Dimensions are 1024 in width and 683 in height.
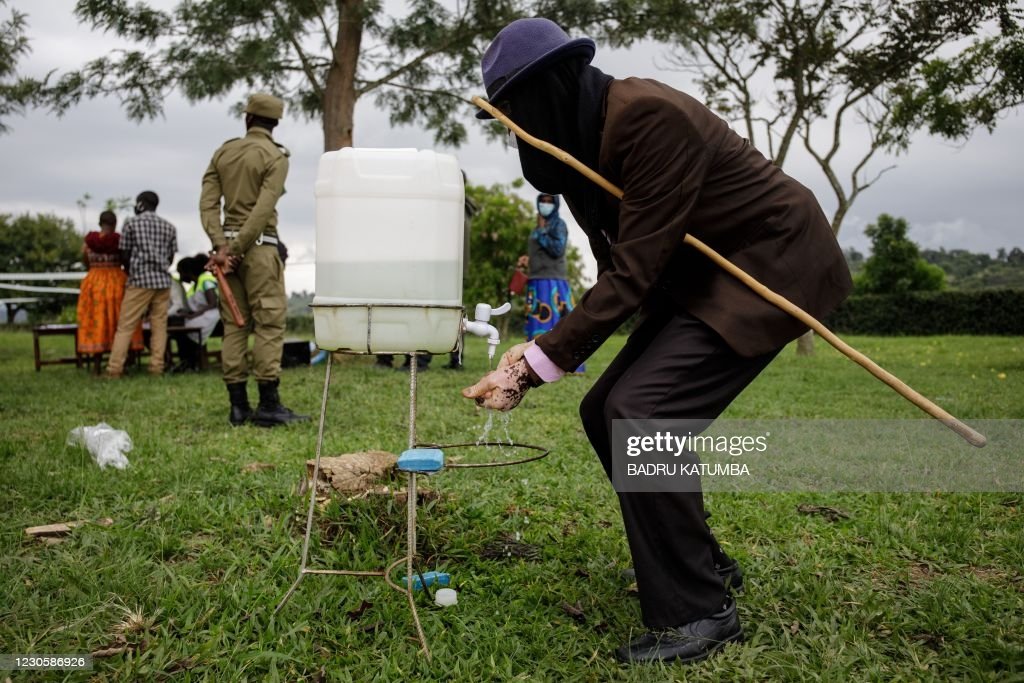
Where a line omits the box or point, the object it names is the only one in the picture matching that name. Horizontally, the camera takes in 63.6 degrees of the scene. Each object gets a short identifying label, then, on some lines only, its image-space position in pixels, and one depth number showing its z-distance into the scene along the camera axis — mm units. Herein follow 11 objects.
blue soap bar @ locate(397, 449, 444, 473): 2484
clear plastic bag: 4523
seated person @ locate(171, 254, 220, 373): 9961
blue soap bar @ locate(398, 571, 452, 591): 2951
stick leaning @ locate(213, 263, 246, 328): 5840
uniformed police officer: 5977
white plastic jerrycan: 2506
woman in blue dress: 9195
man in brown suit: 2234
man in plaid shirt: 9094
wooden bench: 9844
